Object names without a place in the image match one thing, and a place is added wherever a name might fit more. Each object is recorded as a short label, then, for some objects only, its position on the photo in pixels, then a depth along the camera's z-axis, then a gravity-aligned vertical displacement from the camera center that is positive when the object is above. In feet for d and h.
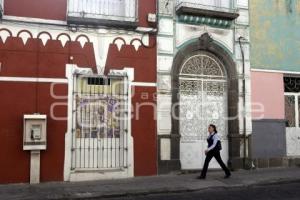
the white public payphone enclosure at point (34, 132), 34.60 +0.12
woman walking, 36.94 -1.25
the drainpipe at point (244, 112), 42.57 +2.16
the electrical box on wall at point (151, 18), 39.86 +10.64
